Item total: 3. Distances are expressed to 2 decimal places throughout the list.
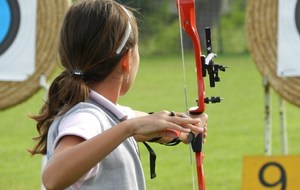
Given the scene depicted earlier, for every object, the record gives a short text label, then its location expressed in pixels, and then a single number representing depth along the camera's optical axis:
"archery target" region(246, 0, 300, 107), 9.02
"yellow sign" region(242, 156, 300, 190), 8.12
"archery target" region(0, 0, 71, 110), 9.20
